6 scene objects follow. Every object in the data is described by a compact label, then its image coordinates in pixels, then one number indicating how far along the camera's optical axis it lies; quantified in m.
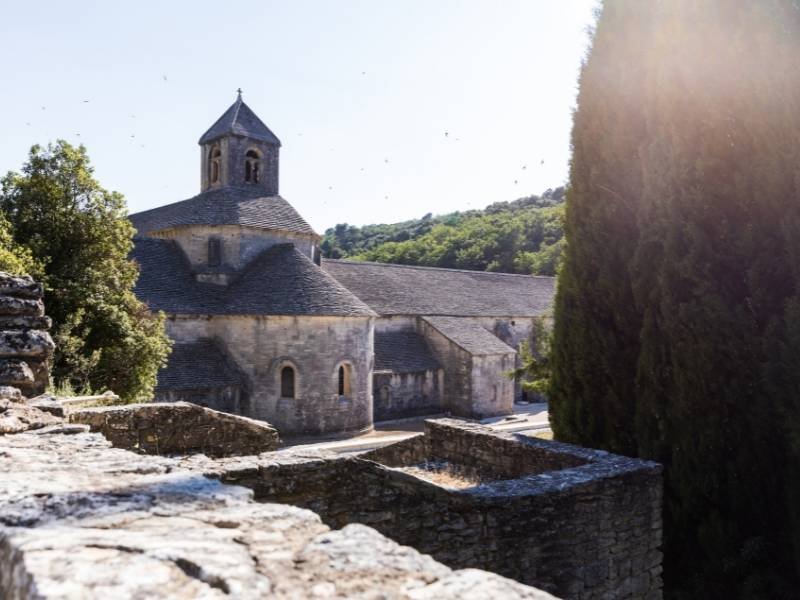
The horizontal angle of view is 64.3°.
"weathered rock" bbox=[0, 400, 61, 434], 5.02
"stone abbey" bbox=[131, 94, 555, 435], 22.67
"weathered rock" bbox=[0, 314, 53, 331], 6.21
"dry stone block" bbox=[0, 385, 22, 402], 5.66
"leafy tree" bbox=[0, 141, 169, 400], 14.82
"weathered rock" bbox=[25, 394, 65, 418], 5.90
